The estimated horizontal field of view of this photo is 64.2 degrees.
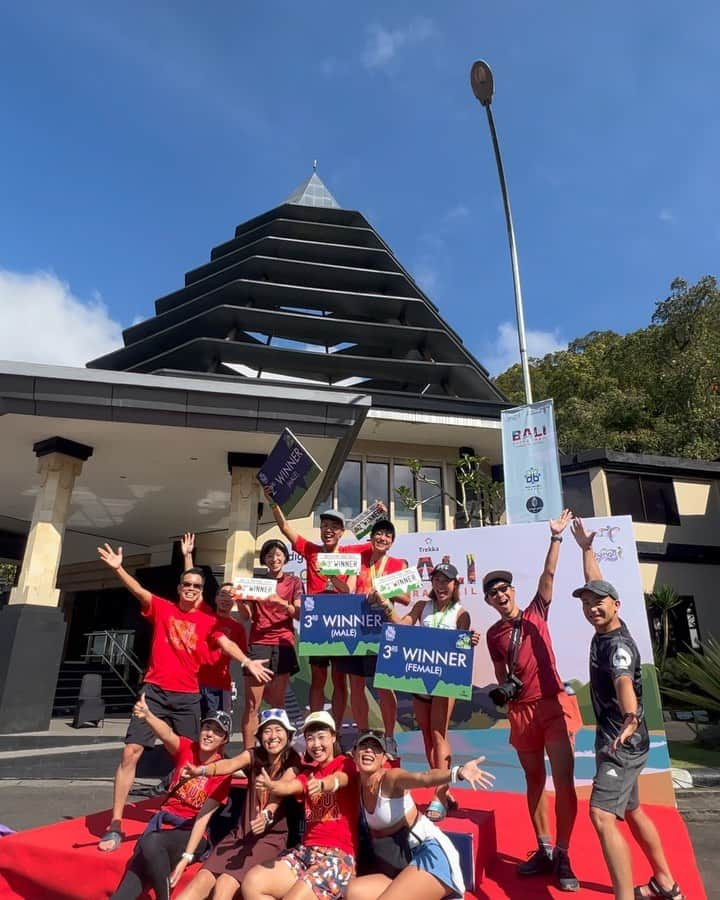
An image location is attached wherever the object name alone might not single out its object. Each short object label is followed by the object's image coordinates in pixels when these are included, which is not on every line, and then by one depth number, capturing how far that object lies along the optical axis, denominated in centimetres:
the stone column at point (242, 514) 1055
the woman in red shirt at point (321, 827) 343
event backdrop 641
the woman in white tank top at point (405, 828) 334
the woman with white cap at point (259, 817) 360
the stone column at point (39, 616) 894
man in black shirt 338
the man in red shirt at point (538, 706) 413
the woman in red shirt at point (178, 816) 375
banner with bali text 866
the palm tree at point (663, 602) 1655
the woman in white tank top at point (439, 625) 454
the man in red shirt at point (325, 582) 544
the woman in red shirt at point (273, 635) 536
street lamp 1066
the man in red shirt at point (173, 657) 466
